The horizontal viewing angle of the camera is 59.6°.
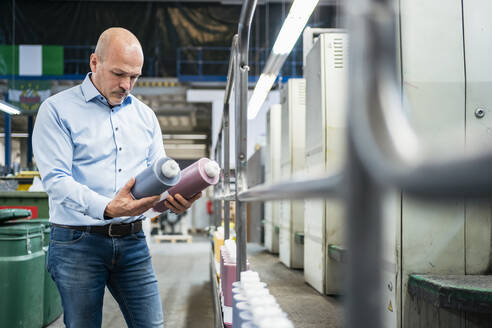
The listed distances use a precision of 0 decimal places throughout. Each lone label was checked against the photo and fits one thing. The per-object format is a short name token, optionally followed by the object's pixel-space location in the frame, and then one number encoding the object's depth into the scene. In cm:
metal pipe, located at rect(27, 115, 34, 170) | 1214
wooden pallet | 1052
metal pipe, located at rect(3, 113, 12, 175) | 1010
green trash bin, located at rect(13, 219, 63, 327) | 334
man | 150
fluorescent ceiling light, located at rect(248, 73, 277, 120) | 332
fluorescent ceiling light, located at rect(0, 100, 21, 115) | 608
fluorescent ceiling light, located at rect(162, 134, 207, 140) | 1725
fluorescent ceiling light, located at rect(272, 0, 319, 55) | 215
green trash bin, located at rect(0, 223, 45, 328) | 278
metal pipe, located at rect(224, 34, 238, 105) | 205
